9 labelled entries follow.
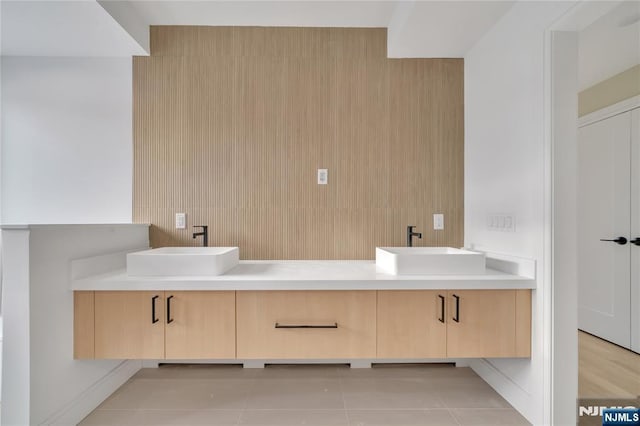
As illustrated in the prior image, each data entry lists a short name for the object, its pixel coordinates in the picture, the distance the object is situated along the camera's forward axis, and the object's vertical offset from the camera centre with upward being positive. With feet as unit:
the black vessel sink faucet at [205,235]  6.77 -0.52
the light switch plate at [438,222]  7.30 -0.24
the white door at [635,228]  8.07 -0.43
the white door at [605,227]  8.42 -0.44
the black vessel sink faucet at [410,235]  6.82 -0.52
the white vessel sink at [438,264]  5.22 -0.91
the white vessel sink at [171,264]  5.01 -0.89
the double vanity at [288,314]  4.76 -1.66
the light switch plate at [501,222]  5.65 -0.20
